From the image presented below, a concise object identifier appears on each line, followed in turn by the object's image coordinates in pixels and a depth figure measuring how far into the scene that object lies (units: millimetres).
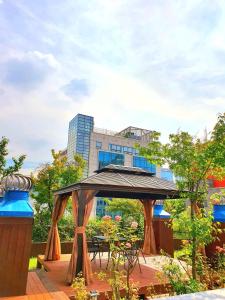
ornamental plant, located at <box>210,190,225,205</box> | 6938
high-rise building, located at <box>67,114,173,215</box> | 38344
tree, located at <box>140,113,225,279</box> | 5984
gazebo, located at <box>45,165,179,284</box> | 6898
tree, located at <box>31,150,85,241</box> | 14234
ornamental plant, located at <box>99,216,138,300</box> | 4952
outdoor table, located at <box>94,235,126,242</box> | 8742
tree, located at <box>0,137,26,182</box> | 14367
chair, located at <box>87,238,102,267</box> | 8586
